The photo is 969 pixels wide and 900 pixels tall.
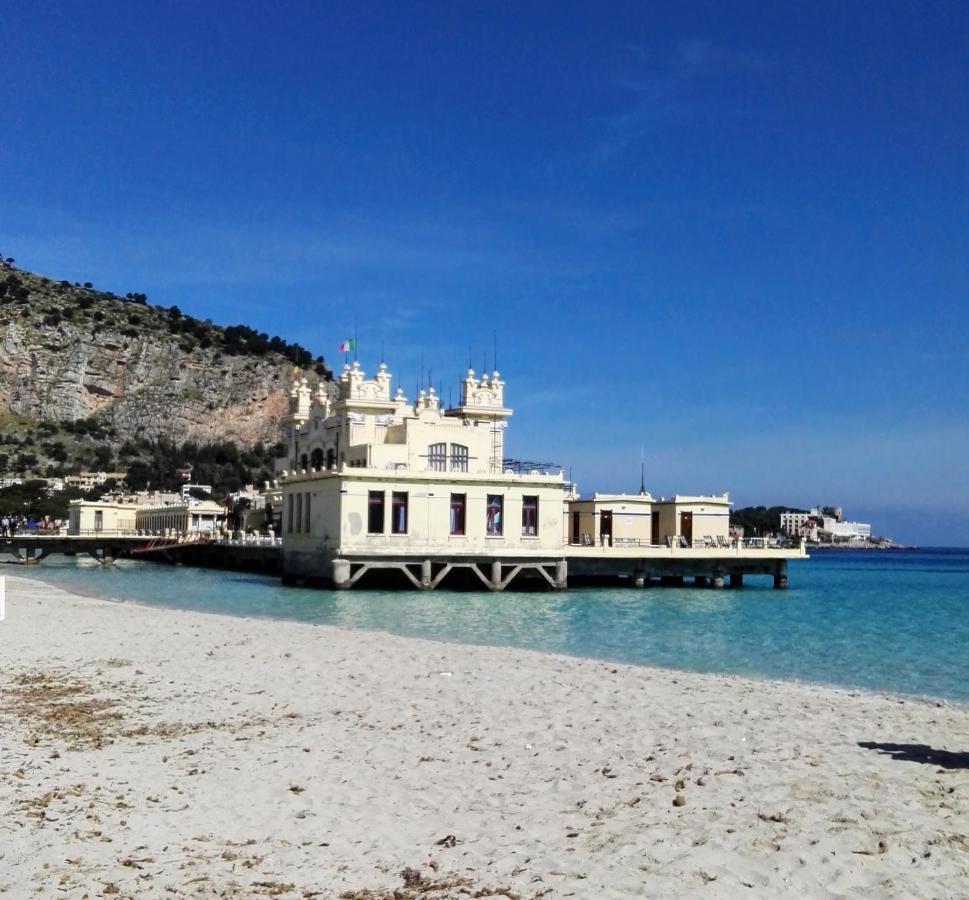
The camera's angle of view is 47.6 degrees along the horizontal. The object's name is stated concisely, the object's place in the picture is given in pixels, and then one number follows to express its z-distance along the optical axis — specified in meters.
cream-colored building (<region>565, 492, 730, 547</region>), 50.72
